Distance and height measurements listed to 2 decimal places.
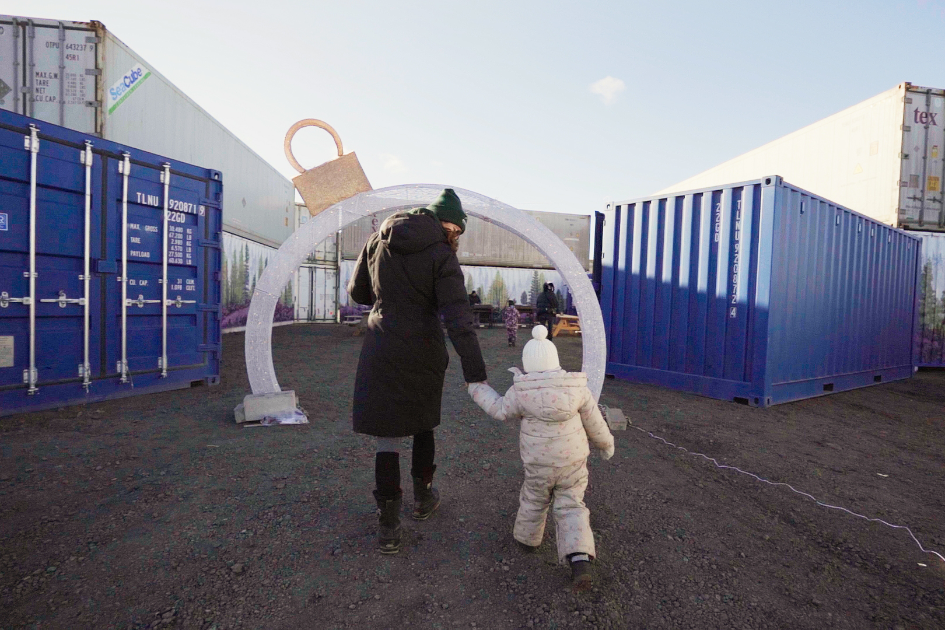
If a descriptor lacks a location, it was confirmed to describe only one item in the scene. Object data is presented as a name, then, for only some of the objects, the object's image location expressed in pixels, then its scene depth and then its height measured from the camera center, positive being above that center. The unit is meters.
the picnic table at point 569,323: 17.36 -0.67
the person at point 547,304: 12.88 +0.00
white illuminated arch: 4.56 +0.41
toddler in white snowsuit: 2.28 -0.61
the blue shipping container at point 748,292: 6.14 +0.26
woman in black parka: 2.39 -0.20
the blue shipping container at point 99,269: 4.59 +0.24
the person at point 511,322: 12.69 -0.50
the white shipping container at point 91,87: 7.01 +3.26
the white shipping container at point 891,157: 9.89 +3.37
